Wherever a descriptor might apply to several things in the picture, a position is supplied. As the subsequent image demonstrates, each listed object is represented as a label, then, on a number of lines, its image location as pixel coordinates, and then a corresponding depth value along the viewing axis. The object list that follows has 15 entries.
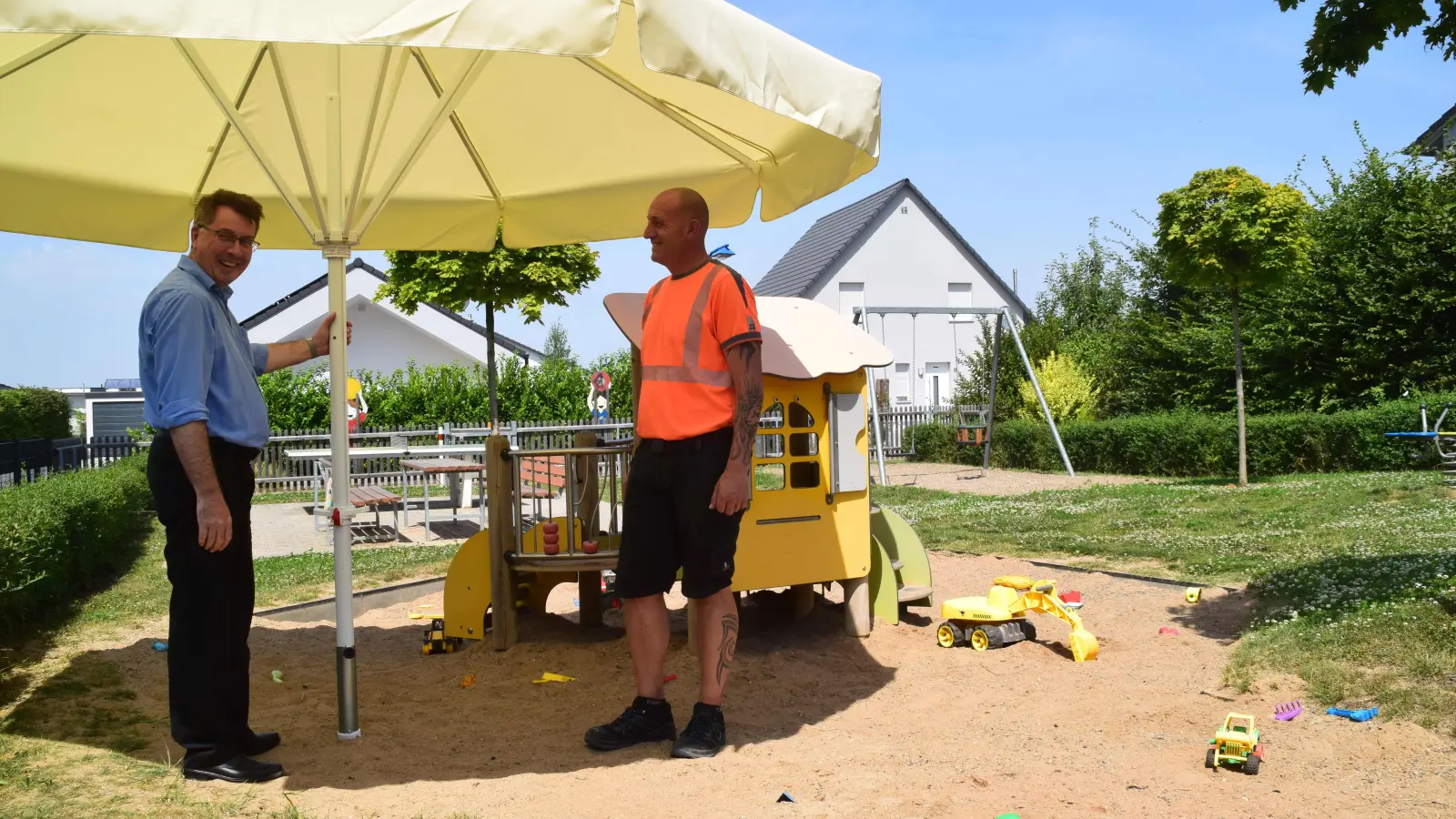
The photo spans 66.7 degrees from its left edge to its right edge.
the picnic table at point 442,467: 12.10
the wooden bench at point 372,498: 11.15
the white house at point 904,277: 34.50
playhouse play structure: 5.40
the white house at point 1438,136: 26.22
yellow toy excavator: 5.52
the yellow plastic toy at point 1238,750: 3.47
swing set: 18.48
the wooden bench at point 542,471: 10.60
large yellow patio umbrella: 2.74
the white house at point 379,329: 30.92
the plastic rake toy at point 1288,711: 3.96
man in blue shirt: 3.46
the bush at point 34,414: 16.28
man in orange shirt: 3.78
